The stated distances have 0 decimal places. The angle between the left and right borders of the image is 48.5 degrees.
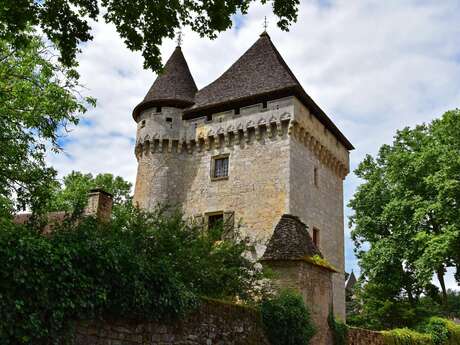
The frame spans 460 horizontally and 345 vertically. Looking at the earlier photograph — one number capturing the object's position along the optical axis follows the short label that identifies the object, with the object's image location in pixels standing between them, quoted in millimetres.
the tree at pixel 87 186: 32250
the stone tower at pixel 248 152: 21562
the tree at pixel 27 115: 14078
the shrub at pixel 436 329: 22659
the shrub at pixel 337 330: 12873
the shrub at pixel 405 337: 18750
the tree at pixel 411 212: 23109
